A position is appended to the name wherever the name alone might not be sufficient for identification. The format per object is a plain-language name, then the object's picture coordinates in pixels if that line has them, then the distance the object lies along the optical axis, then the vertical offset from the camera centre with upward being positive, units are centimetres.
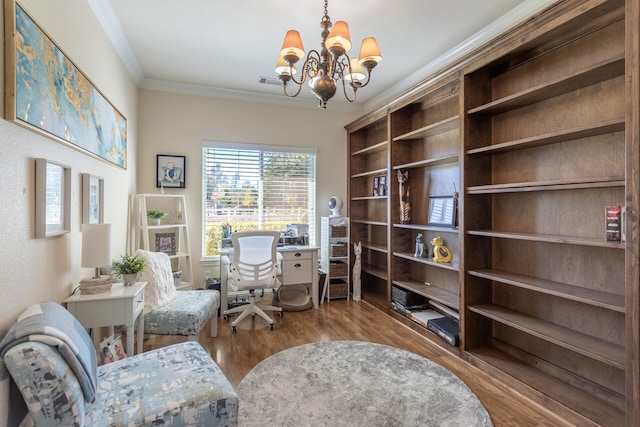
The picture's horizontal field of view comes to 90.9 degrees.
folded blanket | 112 -47
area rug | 173 -111
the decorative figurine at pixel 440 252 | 302 -37
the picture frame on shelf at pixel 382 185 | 387 +35
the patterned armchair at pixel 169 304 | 239 -73
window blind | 405 +35
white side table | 186 -57
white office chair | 313 -50
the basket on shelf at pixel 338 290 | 416 -101
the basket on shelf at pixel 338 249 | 416 -46
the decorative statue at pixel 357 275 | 418 -82
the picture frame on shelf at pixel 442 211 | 293 +3
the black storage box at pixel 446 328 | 262 -100
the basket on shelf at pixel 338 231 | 413 -22
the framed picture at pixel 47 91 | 131 +65
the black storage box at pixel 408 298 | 338 -92
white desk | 378 -62
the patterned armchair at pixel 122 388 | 107 -78
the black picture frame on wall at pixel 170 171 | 380 +53
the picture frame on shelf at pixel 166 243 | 366 -33
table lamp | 193 -23
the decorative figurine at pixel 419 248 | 329 -35
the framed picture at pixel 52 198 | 154 +9
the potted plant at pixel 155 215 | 355 -1
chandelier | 184 +100
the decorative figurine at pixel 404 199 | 347 +17
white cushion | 252 -56
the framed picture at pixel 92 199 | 210 +11
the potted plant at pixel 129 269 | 218 -38
